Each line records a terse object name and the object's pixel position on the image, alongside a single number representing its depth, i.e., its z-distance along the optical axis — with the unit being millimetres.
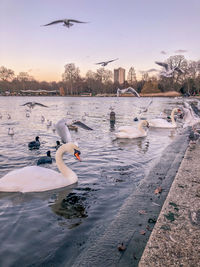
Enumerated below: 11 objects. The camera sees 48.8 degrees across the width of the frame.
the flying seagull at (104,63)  12999
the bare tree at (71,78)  128125
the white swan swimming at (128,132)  11164
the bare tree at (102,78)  127362
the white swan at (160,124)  15235
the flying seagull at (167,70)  12035
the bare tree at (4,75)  120038
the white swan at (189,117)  11516
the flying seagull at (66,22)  8294
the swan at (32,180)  4684
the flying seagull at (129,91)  13533
